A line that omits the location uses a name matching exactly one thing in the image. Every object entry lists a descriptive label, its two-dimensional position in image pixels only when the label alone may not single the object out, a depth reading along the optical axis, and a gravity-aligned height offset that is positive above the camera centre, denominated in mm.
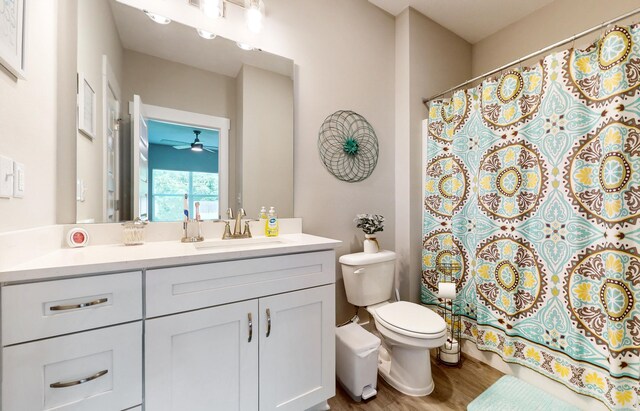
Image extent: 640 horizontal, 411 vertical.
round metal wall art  1882 +465
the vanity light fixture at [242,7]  1426 +1130
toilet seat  1403 -658
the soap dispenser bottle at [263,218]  1617 -67
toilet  1425 -665
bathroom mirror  1226 +470
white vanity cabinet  764 -476
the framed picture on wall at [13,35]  778 +548
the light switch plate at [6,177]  772 +94
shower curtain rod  1163 +881
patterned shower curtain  1201 -45
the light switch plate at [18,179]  844 +95
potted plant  1845 -151
